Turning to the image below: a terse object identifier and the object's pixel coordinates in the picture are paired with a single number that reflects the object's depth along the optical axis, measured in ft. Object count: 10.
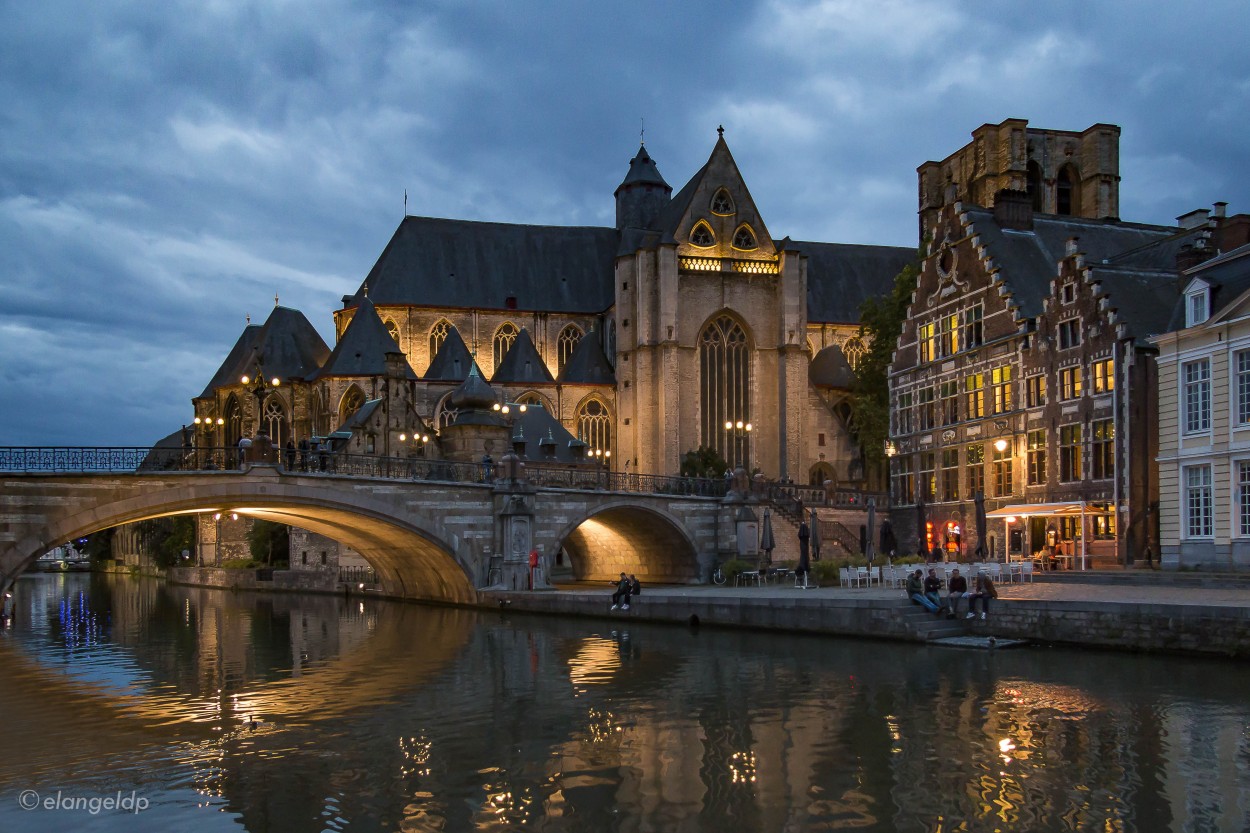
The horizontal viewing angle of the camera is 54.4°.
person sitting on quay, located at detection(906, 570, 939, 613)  76.44
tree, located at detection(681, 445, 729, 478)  174.40
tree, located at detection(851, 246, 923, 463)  148.97
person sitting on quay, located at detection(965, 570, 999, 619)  73.82
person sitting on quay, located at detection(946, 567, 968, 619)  75.61
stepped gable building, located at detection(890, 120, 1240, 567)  100.37
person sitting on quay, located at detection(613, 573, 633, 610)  94.94
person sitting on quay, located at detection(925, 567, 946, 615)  76.38
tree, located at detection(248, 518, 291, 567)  184.85
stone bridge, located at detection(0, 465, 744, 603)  87.61
